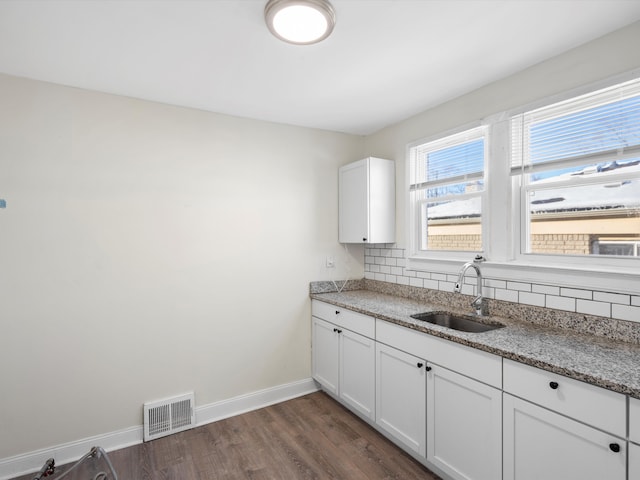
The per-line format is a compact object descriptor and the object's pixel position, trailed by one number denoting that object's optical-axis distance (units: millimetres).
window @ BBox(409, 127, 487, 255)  2561
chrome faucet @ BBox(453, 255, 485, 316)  2305
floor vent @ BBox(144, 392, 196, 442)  2512
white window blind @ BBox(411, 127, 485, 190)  2547
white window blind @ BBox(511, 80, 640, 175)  1777
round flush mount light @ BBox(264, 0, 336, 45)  1487
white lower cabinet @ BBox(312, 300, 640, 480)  1322
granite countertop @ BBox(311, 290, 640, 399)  1322
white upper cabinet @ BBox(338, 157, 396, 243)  3049
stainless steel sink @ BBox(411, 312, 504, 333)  2222
